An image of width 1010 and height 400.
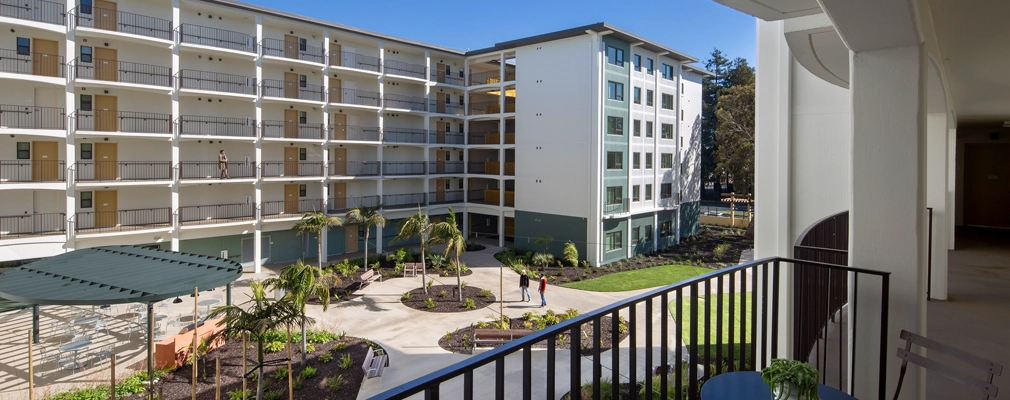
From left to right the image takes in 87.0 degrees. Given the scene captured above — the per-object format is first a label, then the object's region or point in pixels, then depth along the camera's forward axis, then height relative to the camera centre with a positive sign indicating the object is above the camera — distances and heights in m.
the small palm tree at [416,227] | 20.70 -1.42
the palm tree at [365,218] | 24.53 -1.26
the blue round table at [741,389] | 2.68 -1.01
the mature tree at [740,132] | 32.72 +3.79
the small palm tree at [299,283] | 11.59 -2.16
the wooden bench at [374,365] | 11.34 -3.82
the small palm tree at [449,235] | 19.11 -1.62
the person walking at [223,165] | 23.58 +1.09
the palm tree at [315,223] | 23.27 -1.45
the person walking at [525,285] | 18.62 -3.26
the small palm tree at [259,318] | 9.45 -2.34
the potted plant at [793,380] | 2.32 -0.82
